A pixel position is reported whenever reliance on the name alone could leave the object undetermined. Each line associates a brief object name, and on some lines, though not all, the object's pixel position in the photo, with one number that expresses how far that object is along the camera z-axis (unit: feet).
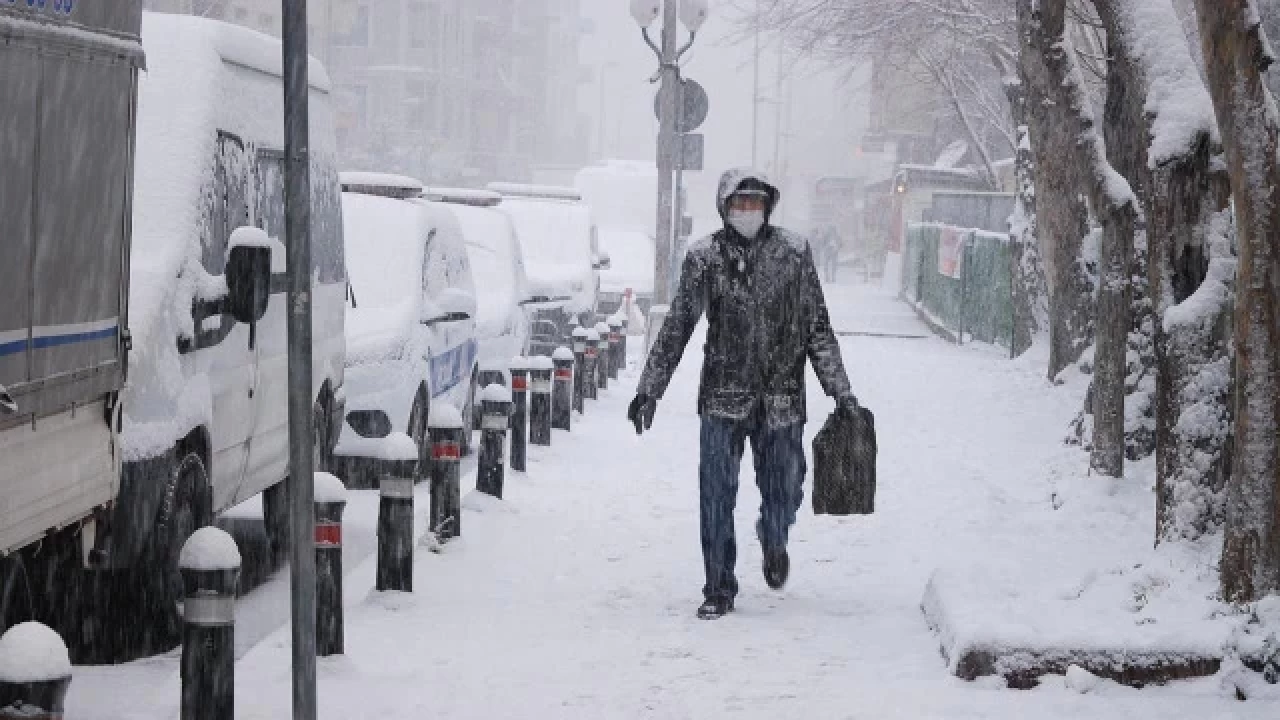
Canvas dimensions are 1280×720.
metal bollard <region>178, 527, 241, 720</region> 19.75
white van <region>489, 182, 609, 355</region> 81.71
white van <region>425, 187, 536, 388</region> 58.54
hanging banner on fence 109.19
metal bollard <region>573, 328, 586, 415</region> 65.00
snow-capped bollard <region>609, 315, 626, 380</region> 78.02
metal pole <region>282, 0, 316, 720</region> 17.31
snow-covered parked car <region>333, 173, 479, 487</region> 41.39
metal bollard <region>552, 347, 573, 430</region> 56.65
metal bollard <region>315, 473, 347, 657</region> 25.23
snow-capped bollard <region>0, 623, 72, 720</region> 14.26
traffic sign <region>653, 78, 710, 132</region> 87.97
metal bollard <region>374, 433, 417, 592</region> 29.76
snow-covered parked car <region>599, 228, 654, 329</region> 115.24
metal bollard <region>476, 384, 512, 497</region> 40.75
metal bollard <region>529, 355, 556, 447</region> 52.90
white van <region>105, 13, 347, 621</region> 25.75
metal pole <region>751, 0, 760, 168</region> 252.93
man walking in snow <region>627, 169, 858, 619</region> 29.25
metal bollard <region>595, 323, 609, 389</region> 71.87
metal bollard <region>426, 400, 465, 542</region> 34.40
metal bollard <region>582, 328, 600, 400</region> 67.77
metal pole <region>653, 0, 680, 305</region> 87.92
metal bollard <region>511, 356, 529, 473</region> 46.88
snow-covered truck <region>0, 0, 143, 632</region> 19.76
